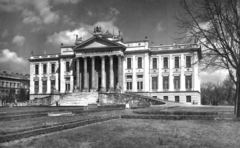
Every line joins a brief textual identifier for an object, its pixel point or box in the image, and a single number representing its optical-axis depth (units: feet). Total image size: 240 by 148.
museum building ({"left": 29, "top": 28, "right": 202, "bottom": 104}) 187.11
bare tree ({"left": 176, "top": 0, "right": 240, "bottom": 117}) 60.13
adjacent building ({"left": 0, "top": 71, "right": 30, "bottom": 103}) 284.00
